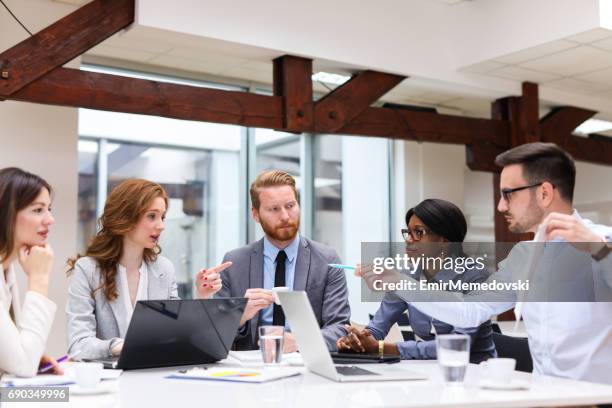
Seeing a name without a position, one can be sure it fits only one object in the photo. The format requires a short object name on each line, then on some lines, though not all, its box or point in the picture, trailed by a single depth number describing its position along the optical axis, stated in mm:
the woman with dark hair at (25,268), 2160
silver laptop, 2070
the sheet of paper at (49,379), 2037
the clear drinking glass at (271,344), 2393
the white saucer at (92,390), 1881
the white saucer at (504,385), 1884
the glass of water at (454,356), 1920
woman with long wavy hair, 2879
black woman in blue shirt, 2797
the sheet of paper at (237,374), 2100
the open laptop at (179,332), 2301
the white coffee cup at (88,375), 1903
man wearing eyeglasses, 2432
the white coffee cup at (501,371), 1899
